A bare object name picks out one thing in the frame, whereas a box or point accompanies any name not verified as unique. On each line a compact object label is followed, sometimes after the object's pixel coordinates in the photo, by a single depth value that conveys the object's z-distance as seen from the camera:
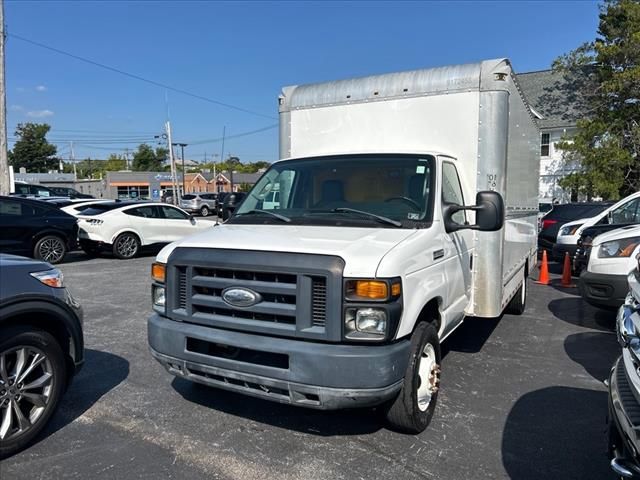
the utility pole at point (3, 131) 15.27
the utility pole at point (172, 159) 45.61
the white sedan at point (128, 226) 13.11
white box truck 3.11
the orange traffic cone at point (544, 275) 10.45
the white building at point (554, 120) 27.41
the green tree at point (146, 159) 114.56
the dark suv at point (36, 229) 11.09
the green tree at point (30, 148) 89.25
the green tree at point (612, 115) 20.86
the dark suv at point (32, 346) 3.33
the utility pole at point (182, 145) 59.12
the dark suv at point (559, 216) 12.70
